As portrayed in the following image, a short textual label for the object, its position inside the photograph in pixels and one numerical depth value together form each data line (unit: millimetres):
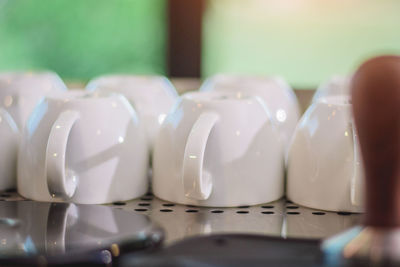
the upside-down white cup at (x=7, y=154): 622
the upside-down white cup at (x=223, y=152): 580
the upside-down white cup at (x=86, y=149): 582
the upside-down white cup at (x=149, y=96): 683
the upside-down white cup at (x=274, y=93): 693
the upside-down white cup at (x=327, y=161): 573
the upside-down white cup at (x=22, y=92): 685
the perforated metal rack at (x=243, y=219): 538
